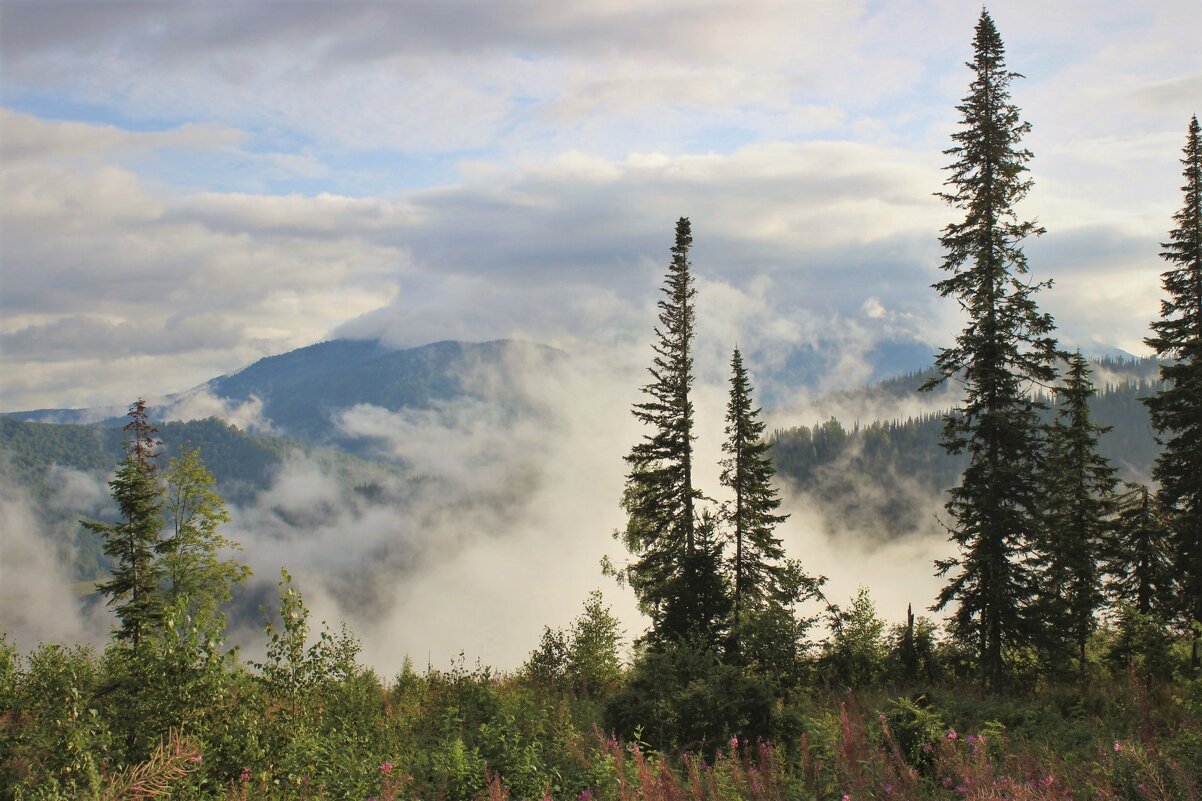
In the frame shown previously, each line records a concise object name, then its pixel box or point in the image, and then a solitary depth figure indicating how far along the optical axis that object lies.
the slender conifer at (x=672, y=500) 26.38
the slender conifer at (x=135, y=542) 29.44
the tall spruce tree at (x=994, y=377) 22.03
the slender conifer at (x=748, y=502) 29.91
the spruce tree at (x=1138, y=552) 28.06
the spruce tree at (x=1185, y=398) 23.00
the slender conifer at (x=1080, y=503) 28.28
